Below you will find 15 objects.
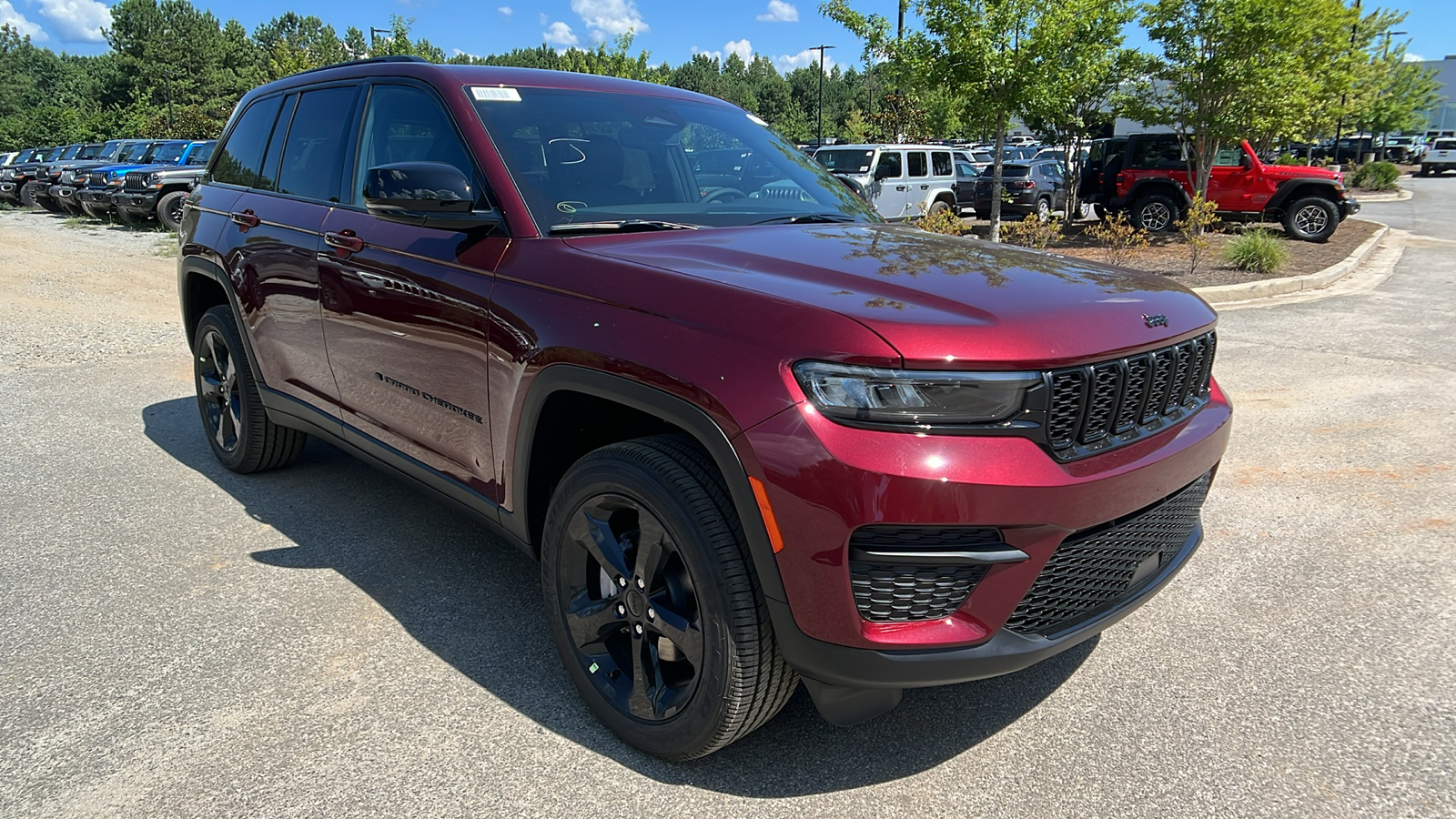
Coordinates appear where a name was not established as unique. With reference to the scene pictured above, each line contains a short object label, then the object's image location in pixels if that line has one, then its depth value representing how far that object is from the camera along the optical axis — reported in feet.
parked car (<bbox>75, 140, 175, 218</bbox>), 68.95
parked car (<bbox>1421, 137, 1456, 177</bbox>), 147.84
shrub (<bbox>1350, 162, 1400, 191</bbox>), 105.19
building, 245.45
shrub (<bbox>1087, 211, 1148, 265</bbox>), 40.70
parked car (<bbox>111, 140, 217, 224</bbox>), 63.98
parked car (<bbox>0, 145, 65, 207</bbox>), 93.91
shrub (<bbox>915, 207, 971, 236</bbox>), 39.14
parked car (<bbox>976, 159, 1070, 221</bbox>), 64.90
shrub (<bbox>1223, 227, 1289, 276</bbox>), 39.93
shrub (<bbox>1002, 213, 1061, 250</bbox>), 42.16
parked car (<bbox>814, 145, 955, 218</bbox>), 57.72
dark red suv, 6.65
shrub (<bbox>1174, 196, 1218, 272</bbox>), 40.22
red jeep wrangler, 53.93
